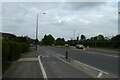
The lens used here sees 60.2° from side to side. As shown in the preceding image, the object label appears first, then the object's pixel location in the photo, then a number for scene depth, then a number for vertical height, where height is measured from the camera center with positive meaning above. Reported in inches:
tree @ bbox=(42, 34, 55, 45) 2561.1 +45.1
